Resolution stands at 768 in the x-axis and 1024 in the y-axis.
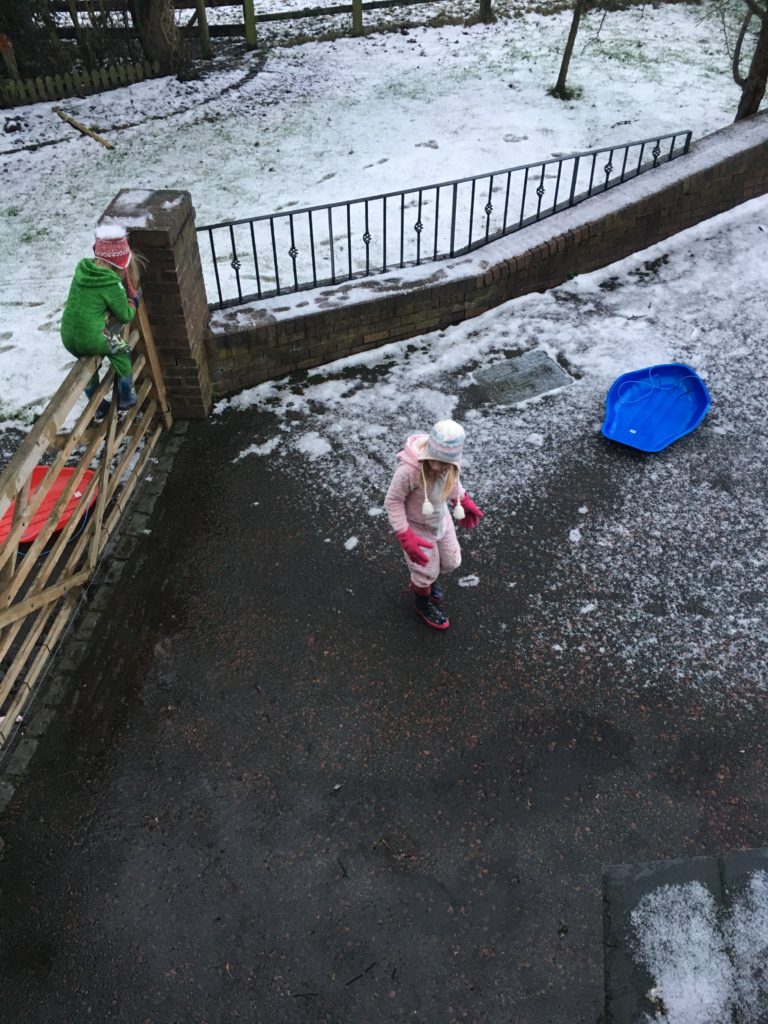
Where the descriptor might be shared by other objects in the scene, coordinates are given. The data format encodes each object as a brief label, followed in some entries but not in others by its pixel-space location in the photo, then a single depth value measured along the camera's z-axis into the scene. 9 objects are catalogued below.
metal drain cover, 5.82
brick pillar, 4.79
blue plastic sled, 5.39
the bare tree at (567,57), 9.02
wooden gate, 3.49
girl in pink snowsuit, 3.49
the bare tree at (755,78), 7.65
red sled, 4.49
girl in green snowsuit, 4.14
